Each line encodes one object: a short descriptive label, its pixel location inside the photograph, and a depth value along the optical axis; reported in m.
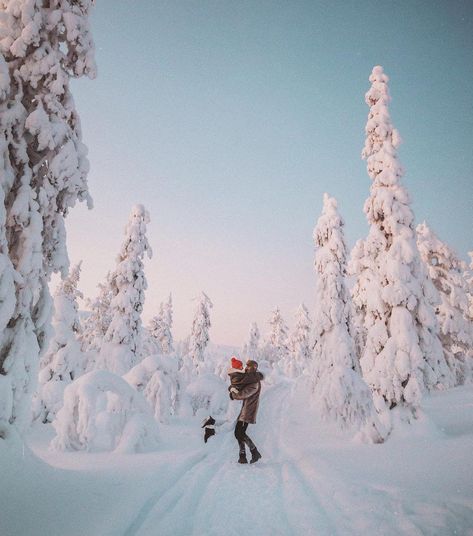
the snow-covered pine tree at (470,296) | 26.61
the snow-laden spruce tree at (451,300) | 20.53
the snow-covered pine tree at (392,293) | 11.03
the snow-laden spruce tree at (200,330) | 41.78
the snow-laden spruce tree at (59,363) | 14.86
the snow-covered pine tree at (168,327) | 43.22
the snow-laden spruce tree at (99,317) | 26.03
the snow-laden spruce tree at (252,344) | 58.97
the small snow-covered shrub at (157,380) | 14.29
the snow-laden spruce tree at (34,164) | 4.81
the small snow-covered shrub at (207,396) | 19.45
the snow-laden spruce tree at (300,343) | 55.66
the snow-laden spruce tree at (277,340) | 62.44
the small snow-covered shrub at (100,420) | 7.41
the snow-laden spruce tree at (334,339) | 12.06
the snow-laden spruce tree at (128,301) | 20.17
